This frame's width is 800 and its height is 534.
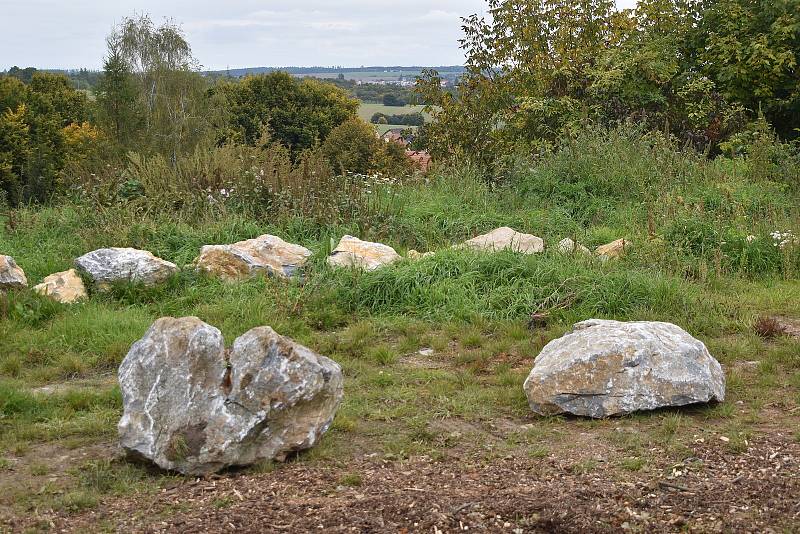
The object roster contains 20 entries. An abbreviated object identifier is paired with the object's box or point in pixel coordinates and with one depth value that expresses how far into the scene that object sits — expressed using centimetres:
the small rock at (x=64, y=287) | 720
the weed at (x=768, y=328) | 653
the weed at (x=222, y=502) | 382
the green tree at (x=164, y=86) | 4791
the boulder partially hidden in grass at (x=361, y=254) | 776
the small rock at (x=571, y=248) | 802
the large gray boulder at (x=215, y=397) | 419
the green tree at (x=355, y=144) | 4609
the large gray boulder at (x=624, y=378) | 500
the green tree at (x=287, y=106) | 5141
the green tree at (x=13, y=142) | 3656
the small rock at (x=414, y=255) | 812
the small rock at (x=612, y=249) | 812
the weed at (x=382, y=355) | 622
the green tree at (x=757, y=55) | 1401
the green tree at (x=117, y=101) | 4569
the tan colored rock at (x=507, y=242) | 823
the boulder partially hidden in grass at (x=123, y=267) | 746
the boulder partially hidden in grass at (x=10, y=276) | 723
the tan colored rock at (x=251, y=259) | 775
